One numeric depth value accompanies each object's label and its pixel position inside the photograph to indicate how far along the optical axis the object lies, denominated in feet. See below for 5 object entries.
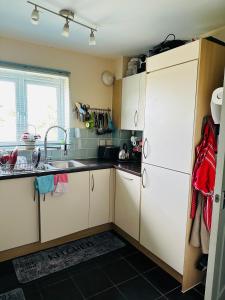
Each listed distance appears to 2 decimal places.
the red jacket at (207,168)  5.17
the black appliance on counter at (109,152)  9.47
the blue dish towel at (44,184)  6.74
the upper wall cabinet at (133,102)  8.37
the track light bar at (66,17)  5.45
